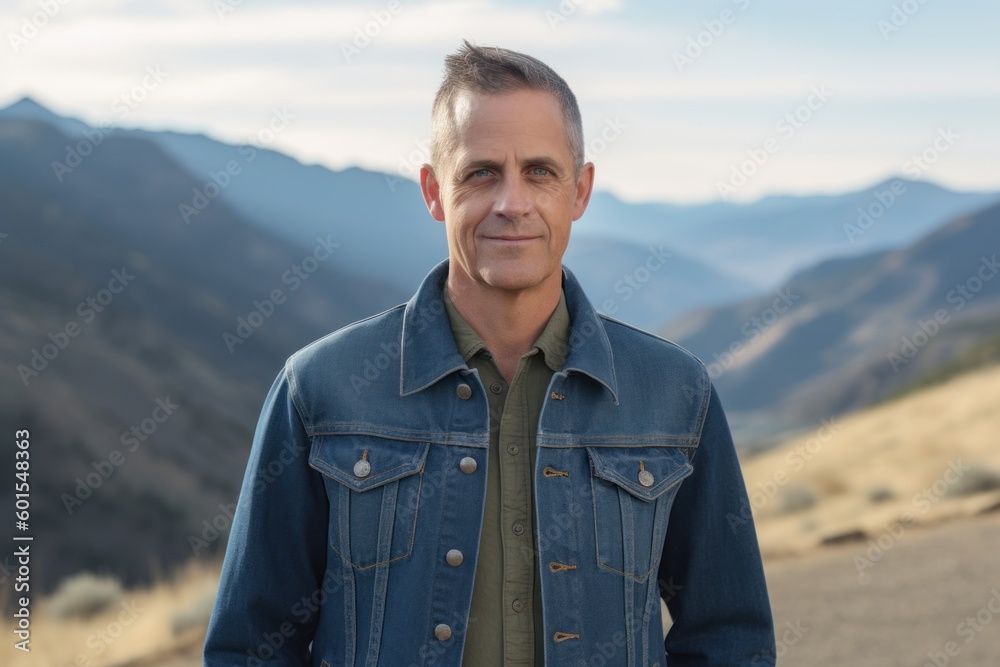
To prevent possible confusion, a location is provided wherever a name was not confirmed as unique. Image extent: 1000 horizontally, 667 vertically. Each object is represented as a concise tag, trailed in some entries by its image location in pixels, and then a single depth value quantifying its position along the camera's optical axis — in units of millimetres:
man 2340
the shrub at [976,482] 14523
